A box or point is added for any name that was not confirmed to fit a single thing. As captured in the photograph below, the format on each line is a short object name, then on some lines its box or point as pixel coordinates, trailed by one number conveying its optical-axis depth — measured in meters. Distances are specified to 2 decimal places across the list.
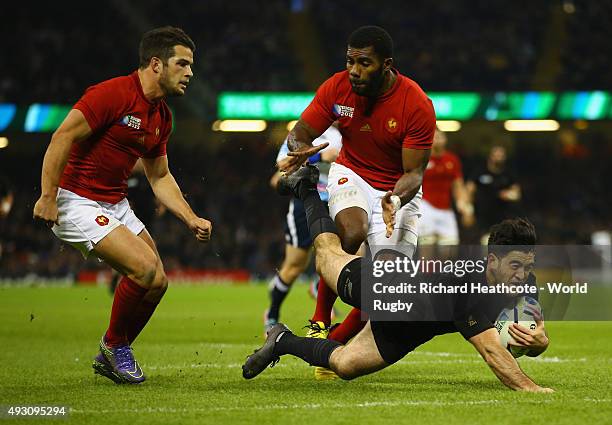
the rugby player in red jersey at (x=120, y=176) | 13.25
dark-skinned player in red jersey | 13.81
